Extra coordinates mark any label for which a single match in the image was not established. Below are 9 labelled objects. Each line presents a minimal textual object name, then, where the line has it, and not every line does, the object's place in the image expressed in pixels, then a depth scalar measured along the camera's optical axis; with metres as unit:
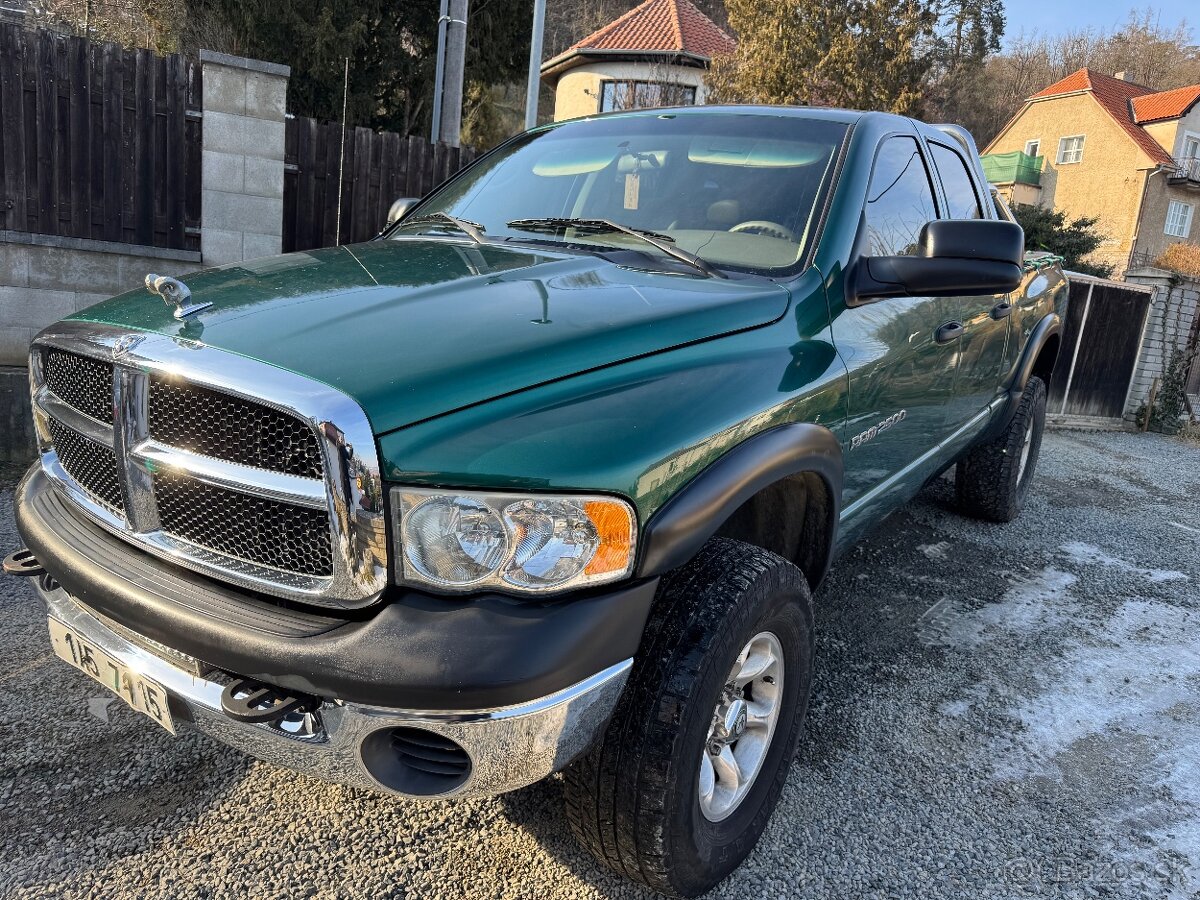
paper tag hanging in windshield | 2.79
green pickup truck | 1.50
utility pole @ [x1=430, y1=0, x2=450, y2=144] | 9.54
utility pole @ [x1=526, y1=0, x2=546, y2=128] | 11.54
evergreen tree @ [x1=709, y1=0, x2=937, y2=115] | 18.86
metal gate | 9.61
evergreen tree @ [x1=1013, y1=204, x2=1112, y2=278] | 19.72
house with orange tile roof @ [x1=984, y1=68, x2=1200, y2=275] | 34.84
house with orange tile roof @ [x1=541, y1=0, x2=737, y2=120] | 21.41
